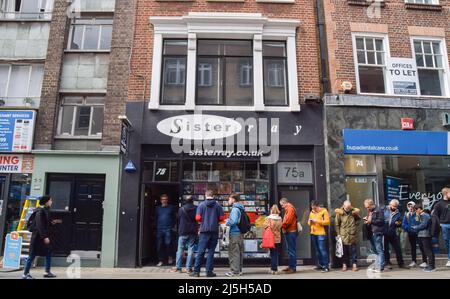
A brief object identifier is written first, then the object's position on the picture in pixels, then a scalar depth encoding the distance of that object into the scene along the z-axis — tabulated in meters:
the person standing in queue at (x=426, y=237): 9.46
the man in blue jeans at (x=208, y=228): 8.81
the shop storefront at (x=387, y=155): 11.21
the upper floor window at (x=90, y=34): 12.41
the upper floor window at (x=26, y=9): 12.81
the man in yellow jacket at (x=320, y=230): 9.86
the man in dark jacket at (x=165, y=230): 10.88
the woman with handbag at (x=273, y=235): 9.15
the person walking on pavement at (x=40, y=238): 8.34
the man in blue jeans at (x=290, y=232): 9.53
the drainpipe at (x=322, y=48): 11.81
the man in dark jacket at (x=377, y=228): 9.44
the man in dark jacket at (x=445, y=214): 9.67
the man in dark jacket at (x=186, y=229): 9.45
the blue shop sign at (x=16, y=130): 11.38
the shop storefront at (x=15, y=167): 11.34
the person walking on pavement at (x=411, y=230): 10.07
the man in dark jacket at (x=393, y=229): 10.00
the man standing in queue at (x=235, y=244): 9.05
